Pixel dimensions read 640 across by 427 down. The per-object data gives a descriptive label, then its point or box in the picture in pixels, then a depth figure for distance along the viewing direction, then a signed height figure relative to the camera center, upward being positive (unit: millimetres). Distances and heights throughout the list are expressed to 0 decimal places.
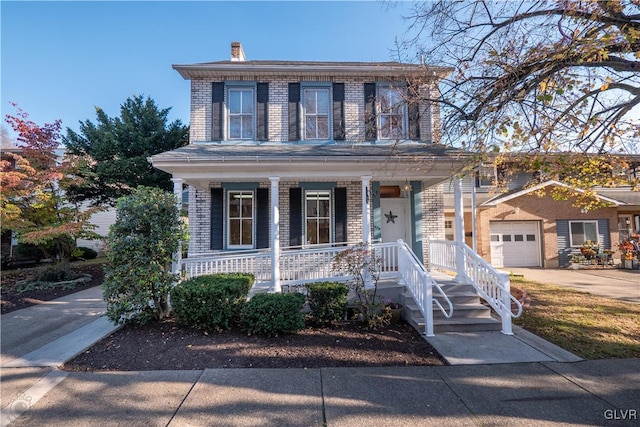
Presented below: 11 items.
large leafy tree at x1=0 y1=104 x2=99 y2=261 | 8610 +1355
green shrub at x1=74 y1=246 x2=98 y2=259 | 15883 -798
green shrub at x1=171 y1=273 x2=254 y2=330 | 5105 -1168
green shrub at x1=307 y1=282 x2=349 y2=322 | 5645 -1259
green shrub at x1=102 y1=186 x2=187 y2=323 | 5148 -332
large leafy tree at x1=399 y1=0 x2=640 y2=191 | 4457 +2585
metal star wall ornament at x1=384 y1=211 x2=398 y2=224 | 8867 +541
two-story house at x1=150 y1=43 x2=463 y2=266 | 8422 +2829
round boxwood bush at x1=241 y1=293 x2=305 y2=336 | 4918 -1342
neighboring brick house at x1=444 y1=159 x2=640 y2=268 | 14016 +266
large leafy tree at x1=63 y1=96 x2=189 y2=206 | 13891 +4555
